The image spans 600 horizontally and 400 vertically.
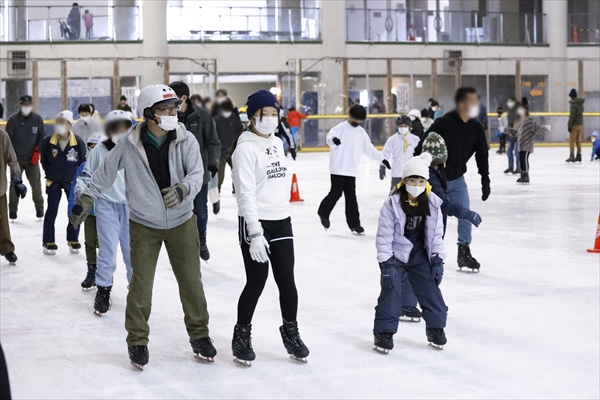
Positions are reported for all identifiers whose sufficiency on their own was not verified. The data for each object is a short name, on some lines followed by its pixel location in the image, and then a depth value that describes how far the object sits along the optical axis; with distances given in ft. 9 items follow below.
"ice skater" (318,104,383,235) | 37.76
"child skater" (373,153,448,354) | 19.17
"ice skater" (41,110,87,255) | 32.01
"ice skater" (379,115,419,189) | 38.47
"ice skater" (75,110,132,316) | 23.54
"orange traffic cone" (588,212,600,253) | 32.97
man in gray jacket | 17.39
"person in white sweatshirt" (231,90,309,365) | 17.65
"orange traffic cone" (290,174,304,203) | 52.28
